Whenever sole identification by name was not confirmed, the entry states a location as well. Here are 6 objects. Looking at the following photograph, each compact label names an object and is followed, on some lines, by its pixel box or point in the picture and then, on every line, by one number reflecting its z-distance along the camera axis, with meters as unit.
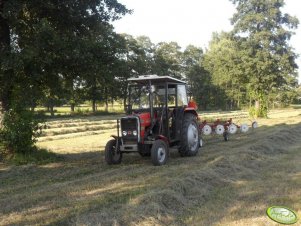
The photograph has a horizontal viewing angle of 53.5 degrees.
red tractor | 8.21
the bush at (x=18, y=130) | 8.58
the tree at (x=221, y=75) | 54.14
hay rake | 12.81
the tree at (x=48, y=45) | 8.07
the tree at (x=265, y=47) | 26.48
